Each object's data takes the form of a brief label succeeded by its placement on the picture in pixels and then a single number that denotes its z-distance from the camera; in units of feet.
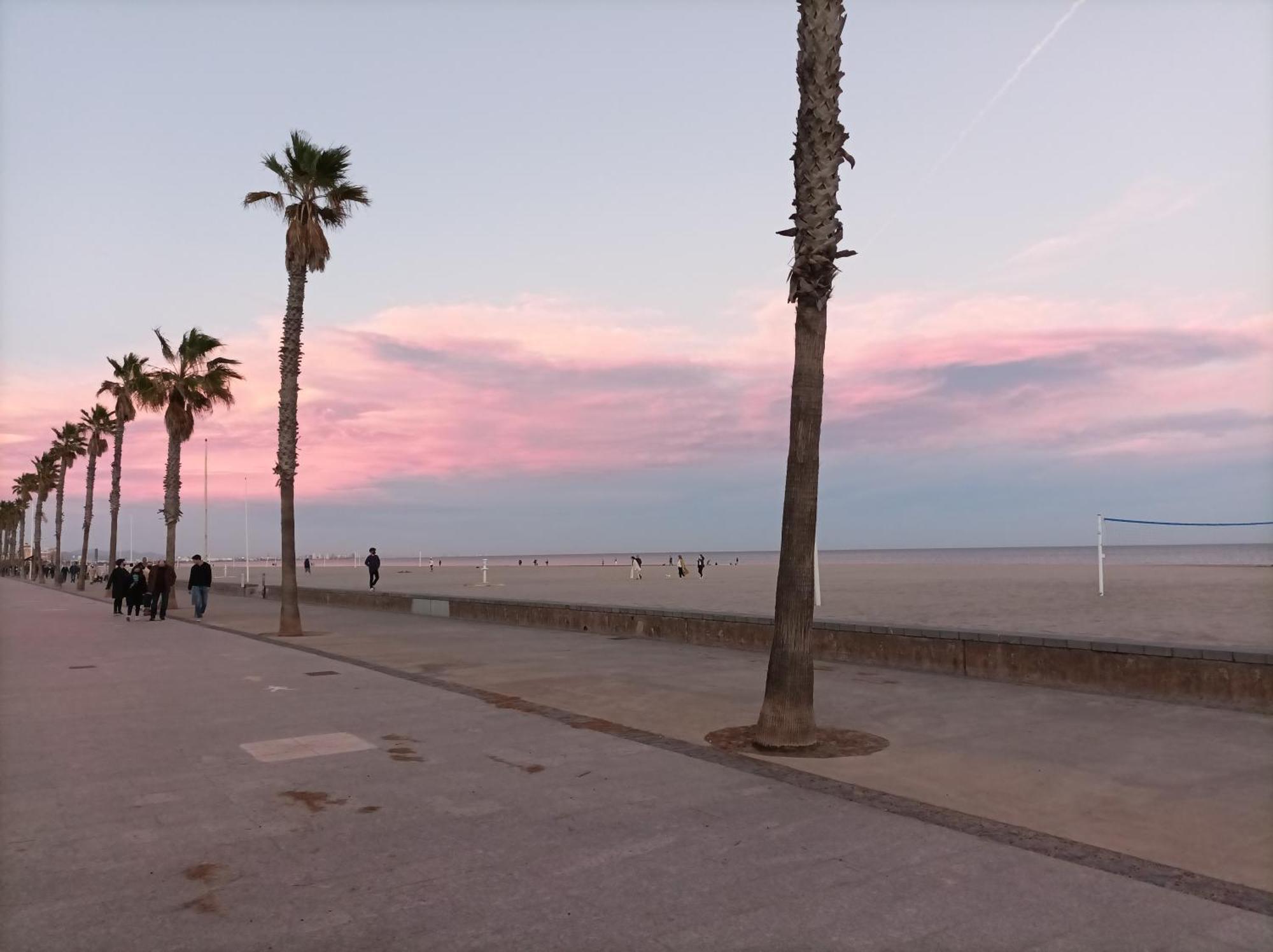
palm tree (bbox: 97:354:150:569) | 135.33
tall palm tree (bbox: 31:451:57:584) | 269.64
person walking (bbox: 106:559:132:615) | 90.53
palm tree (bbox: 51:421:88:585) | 218.44
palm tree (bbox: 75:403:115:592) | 182.60
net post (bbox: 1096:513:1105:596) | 85.02
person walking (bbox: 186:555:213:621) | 85.35
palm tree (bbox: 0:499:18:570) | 430.61
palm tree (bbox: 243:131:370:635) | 71.00
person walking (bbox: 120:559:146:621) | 89.51
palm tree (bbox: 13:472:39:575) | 312.52
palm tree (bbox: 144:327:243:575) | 104.73
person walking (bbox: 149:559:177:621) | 86.53
